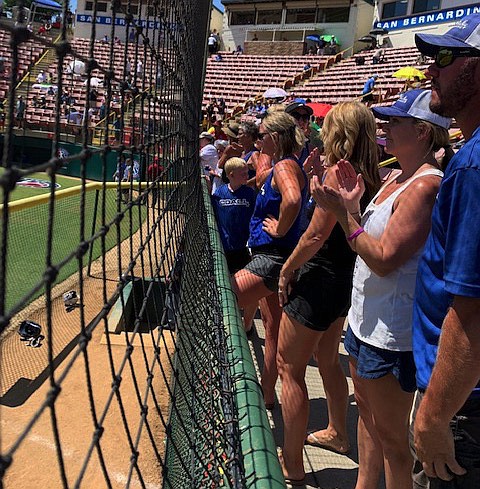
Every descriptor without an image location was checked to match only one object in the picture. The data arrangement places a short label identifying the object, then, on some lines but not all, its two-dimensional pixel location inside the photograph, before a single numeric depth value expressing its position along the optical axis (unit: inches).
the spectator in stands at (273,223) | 112.2
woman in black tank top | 90.6
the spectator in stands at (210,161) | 235.0
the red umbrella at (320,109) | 513.7
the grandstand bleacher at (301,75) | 897.6
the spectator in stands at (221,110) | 859.4
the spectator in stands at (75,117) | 610.6
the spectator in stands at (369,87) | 711.7
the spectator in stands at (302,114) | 151.9
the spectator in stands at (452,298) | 48.9
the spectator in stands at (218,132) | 396.1
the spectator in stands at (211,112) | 780.0
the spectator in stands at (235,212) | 151.3
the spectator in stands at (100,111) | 577.8
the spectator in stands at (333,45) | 1234.6
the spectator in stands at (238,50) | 1347.6
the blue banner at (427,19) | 1016.9
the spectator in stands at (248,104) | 865.2
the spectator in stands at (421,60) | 756.8
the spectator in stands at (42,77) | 540.9
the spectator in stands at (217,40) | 1416.1
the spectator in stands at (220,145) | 320.2
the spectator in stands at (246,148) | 195.2
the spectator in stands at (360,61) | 1051.7
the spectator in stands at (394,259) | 69.9
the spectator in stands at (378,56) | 1000.2
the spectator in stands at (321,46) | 1223.5
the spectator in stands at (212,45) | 1385.3
